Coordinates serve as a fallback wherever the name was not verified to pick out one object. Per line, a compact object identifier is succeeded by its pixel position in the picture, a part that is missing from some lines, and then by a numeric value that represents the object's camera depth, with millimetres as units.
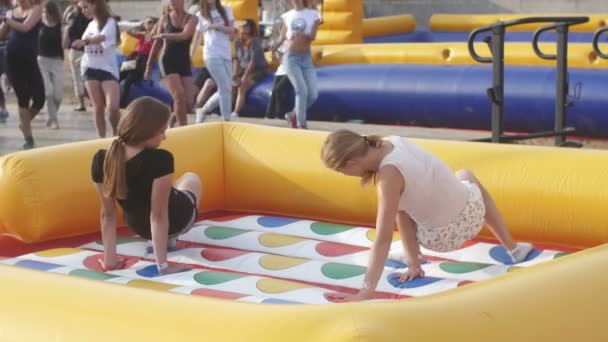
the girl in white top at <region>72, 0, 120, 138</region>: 11380
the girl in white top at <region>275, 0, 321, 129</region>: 12847
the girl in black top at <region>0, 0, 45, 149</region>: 12412
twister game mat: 6351
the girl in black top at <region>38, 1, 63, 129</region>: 13750
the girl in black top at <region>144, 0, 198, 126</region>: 11631
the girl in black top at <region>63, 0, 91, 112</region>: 13047
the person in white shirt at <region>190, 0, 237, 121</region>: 12200
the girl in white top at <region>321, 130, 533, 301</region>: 5966
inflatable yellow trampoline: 4413
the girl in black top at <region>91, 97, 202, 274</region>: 6719
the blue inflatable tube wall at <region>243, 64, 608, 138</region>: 12679
